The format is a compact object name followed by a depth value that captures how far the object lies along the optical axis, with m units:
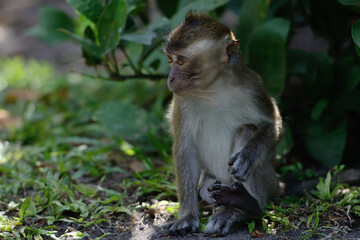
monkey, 8.18
